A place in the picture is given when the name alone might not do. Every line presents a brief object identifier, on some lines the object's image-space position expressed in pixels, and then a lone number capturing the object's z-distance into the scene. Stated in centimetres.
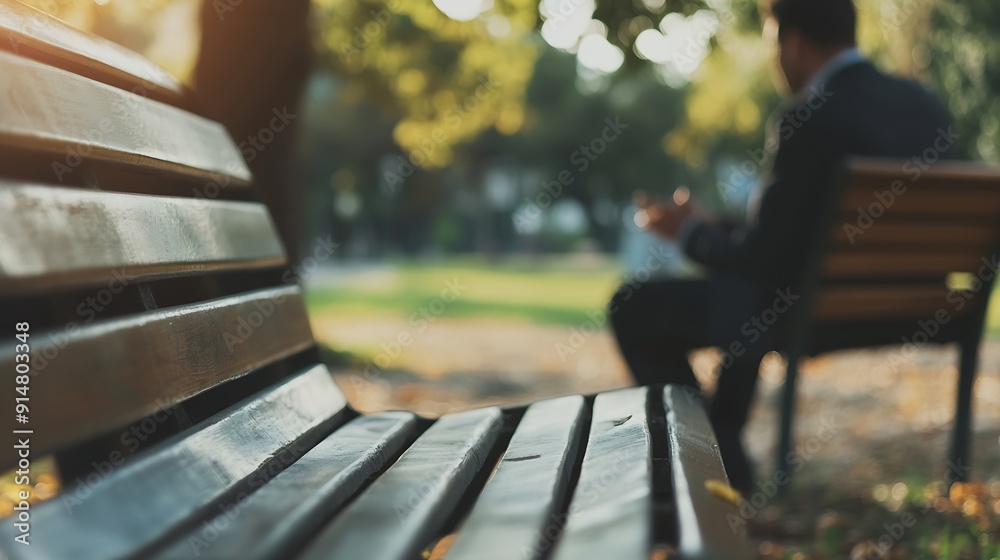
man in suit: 328
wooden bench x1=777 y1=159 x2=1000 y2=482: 329
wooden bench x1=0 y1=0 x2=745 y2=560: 103
